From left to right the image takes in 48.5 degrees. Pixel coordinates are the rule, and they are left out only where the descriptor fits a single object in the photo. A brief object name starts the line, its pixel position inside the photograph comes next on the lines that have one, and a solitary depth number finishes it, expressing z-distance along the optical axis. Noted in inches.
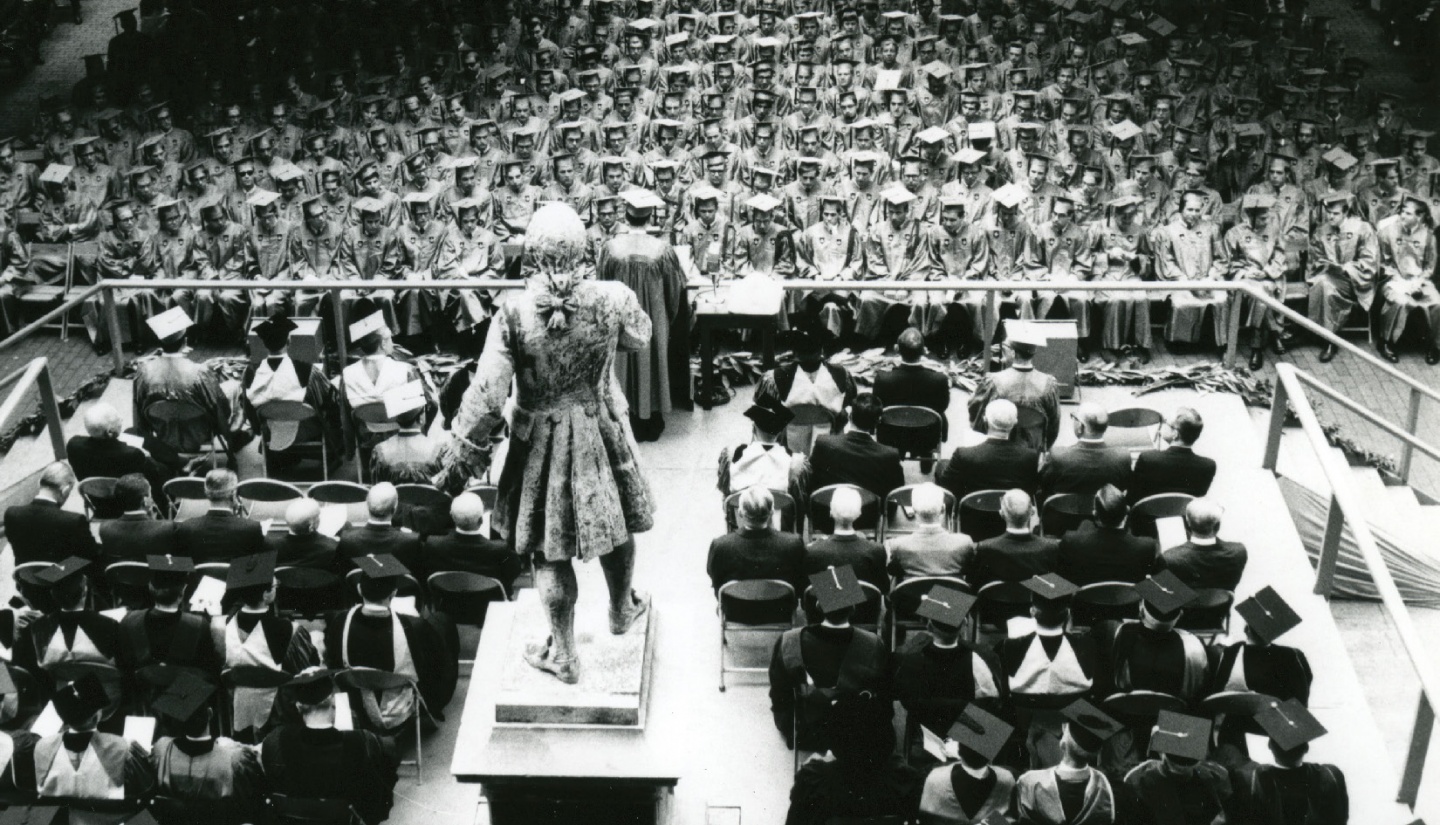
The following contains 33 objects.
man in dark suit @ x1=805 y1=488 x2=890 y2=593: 297.7
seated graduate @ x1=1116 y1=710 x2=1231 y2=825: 242.4
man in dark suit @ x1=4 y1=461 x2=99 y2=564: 320.5
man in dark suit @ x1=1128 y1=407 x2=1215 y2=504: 328.8
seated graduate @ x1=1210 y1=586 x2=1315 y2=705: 269.0
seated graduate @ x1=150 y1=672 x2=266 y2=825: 253.3
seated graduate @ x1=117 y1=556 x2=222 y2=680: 284.8
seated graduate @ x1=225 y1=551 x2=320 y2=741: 281.6
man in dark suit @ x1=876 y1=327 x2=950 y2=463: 374.9
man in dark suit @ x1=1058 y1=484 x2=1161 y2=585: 296.4
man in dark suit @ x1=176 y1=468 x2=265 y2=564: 312.7
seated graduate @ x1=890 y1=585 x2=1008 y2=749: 271.9
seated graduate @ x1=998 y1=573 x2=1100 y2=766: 274.1
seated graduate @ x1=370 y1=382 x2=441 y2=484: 348.2
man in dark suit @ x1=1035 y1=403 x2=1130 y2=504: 332.5
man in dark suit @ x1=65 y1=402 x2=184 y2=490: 353.7
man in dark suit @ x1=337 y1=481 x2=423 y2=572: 305.0
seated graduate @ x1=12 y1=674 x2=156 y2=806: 255.3
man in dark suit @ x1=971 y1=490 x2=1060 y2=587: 297.4
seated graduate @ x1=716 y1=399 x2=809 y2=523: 341.4
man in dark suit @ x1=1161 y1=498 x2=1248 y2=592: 294.0
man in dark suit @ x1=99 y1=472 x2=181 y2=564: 315.6
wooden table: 400.5
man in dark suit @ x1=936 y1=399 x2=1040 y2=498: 334.3
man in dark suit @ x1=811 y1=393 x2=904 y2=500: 339.0
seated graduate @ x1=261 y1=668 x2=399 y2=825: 253.1
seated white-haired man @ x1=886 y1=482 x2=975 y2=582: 302.0
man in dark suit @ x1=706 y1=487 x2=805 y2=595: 298.0
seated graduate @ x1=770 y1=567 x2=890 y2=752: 272.2
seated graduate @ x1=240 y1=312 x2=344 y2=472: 383.6
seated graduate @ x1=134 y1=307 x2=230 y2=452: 382.0
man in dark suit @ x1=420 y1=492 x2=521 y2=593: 303.6
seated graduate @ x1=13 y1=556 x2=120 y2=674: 288.5
